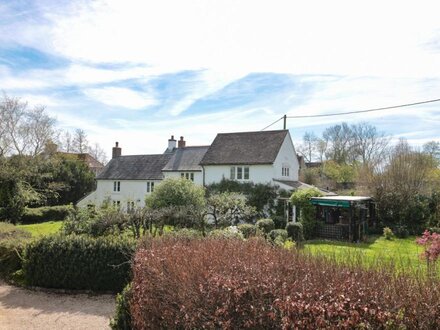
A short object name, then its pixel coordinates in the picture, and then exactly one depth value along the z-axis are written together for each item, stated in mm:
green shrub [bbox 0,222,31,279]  13586
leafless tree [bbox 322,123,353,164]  59281
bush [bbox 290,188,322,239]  24391
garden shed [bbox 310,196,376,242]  23439
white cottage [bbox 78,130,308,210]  31703
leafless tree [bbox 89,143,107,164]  65050
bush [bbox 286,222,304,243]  21169
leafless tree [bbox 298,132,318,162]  65062
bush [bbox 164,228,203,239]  9098
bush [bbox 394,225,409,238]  24797
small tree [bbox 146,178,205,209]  20469
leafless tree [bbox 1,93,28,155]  38000
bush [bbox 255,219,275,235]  20644
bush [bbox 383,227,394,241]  24061
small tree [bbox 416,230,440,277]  9039
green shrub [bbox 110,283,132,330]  7125
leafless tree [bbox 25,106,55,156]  41562
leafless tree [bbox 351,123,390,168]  56425
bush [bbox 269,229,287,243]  17238
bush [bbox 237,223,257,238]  15805
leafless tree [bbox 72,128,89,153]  59669
